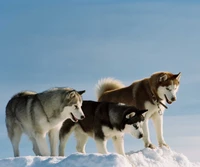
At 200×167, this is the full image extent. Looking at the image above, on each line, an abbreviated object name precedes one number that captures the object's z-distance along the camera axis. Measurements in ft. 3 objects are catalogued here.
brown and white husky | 51.09
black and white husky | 44.27
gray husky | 44.83
